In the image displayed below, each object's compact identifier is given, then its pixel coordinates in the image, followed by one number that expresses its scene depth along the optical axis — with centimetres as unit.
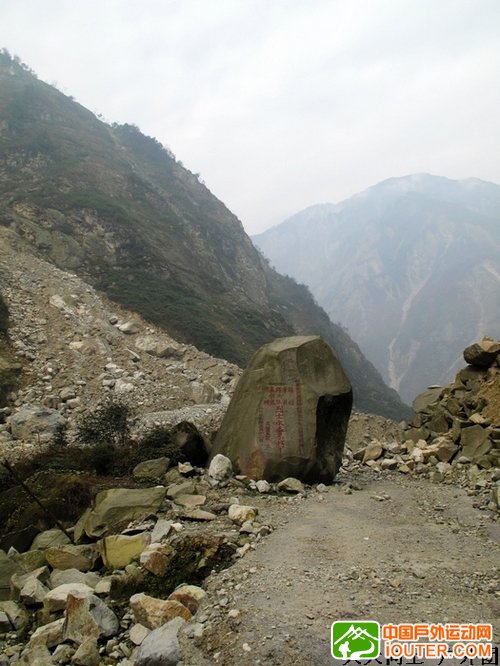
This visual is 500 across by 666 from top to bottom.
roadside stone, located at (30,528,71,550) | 644
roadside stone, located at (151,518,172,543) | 570
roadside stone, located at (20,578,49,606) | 492
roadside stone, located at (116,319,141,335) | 2208
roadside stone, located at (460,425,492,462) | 964
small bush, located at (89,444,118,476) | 923
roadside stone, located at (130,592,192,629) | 420
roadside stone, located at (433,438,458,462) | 1009
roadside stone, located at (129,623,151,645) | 407
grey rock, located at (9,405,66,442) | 1308
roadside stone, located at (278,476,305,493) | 798
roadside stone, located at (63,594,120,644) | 414
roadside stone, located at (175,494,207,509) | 694
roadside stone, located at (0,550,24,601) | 540
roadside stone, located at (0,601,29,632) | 467
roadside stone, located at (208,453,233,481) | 816
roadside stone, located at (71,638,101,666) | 383
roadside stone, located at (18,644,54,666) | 382
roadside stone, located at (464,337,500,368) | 1124
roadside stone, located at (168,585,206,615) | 436
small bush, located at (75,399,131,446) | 1118
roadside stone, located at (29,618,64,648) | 420
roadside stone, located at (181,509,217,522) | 637
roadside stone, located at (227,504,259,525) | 636
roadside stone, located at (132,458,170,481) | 833
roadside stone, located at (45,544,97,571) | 570
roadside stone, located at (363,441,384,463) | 1133
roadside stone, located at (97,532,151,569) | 551
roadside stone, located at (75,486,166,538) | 638
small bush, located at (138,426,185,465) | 913
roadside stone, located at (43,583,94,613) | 467
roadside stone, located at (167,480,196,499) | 721
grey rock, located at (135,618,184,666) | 368
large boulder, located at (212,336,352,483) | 850
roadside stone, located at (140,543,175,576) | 502
